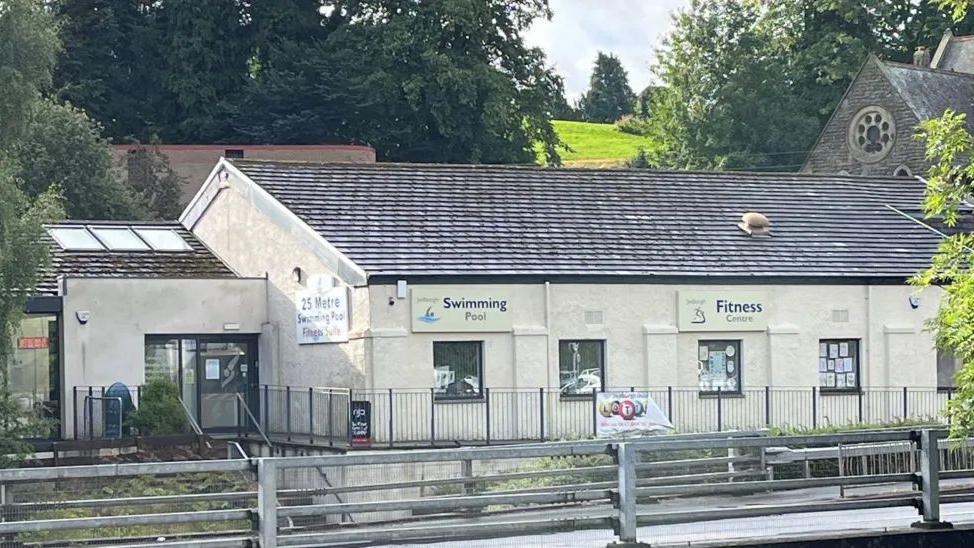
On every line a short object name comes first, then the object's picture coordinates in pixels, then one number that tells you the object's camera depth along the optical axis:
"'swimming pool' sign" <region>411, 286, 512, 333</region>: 35.12
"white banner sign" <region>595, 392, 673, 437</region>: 34.22
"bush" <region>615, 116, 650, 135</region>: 107.24
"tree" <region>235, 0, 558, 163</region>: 69.19
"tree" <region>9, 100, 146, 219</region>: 55.66
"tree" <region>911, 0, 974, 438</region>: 17.69
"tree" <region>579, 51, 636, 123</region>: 168.62
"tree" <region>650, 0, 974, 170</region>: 79.31
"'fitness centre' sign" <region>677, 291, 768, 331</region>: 37.56
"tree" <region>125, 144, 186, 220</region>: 62.66
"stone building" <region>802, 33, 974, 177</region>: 65.69
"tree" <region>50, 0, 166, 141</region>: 73.81
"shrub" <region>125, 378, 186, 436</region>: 34.84
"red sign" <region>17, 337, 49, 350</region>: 35.69
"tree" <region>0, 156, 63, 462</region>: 28.16
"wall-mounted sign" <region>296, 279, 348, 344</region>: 35.56
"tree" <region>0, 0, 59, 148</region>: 28.39
